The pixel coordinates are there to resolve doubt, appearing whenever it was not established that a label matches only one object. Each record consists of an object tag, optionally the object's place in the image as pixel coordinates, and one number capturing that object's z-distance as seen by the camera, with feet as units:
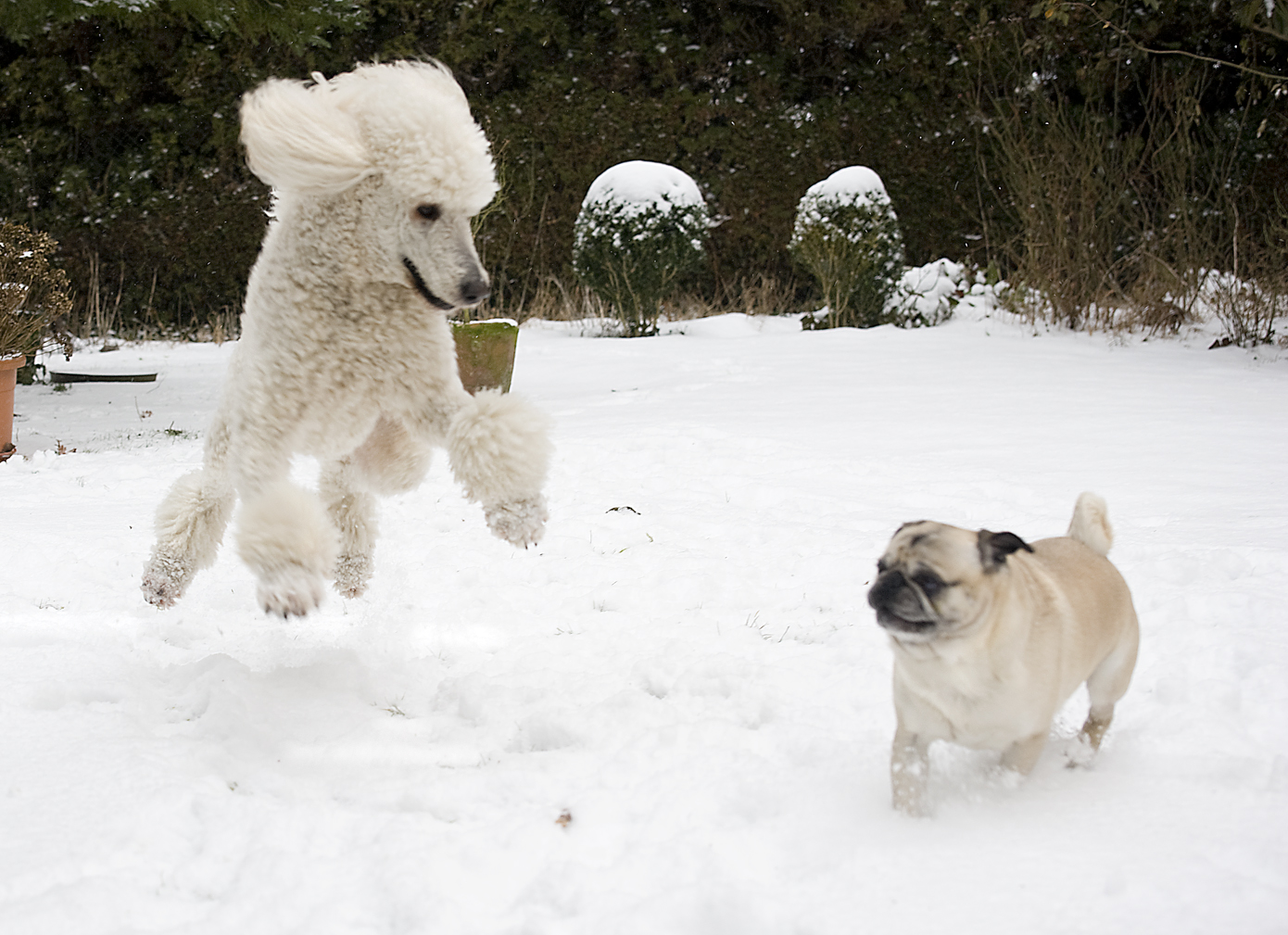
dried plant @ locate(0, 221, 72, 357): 17.72
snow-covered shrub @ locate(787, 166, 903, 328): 29.04
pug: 5.86
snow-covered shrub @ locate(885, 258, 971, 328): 30.07
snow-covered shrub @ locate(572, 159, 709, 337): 29.22
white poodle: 7.93
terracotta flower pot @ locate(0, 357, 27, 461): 17.02
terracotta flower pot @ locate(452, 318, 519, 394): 18.67
